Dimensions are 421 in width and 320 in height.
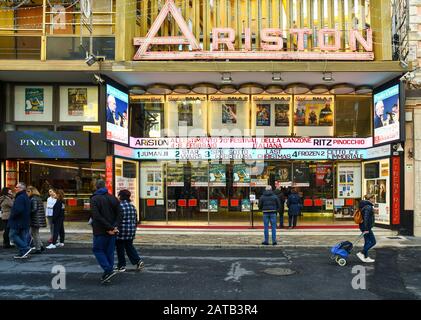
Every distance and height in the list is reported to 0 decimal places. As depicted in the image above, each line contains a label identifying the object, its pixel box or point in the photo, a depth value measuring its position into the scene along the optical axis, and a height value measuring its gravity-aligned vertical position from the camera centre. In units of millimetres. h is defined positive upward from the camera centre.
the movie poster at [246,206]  17969 -1240
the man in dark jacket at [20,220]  10695 -1041
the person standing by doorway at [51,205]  12477 -801
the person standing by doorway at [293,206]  16766 -1176
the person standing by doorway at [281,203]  17031 -1122
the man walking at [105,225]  7973 -877
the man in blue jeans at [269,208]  12953 -959
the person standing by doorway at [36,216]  11367 -1012
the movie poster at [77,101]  17250 +2975
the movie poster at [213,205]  18078 -1199
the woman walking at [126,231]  8805 -1092
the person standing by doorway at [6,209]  12398 -900
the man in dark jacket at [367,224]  10133 -1135
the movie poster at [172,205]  18188 -1195
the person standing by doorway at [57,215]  12297 -1079
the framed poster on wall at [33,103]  17141 +2888
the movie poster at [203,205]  18094 -1197
